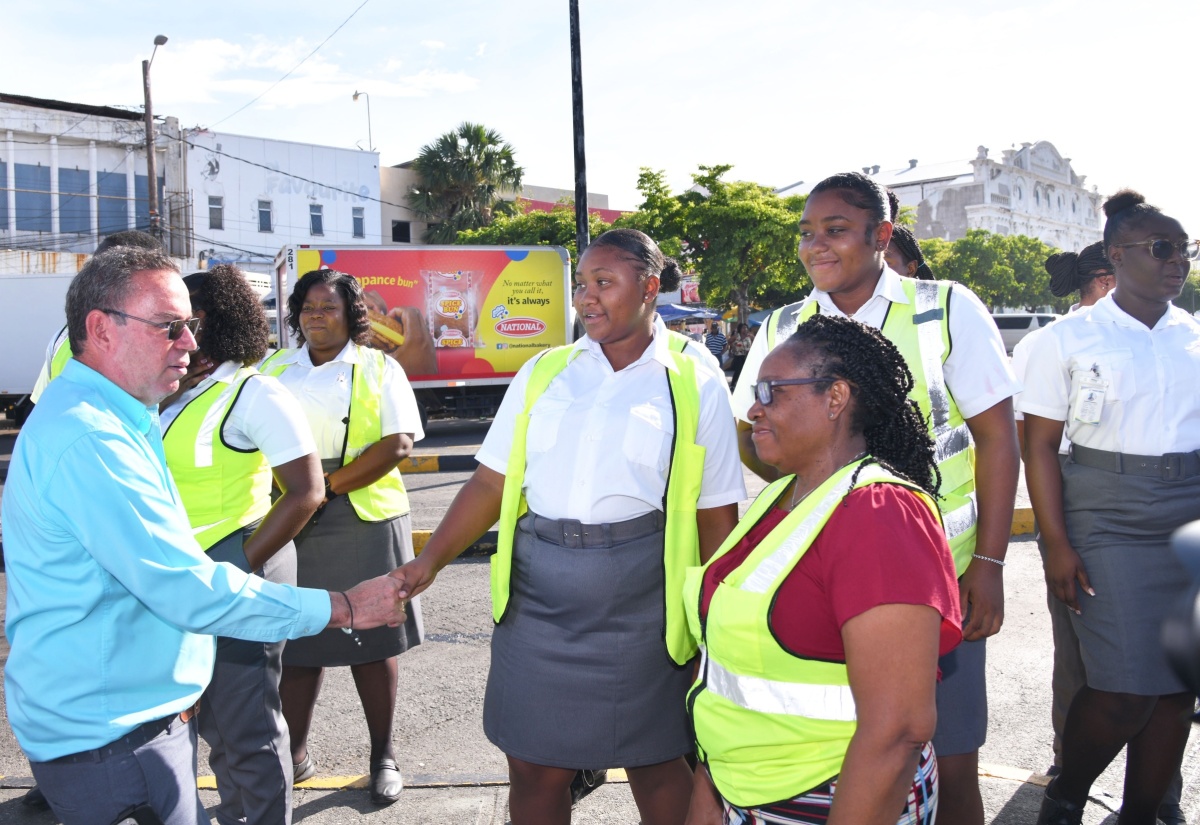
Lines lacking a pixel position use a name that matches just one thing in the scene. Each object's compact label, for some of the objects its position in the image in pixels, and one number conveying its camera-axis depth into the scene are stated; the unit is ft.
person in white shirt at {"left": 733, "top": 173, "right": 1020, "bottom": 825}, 8.89
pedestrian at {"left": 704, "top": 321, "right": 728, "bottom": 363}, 63.67
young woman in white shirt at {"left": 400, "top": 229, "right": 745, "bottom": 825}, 9.14
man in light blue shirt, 6.66
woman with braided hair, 5.76
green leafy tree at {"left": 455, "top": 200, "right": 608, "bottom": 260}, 98.07
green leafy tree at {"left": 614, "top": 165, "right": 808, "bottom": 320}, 90.38
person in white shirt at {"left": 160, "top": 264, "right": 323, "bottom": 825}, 10.07
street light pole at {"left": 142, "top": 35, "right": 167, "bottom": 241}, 82.79
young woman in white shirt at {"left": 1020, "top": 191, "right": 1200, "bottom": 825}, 10.57
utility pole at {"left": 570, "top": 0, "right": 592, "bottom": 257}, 46.50
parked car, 104.62
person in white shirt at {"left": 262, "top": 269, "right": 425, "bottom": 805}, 12.84
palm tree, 119.14
